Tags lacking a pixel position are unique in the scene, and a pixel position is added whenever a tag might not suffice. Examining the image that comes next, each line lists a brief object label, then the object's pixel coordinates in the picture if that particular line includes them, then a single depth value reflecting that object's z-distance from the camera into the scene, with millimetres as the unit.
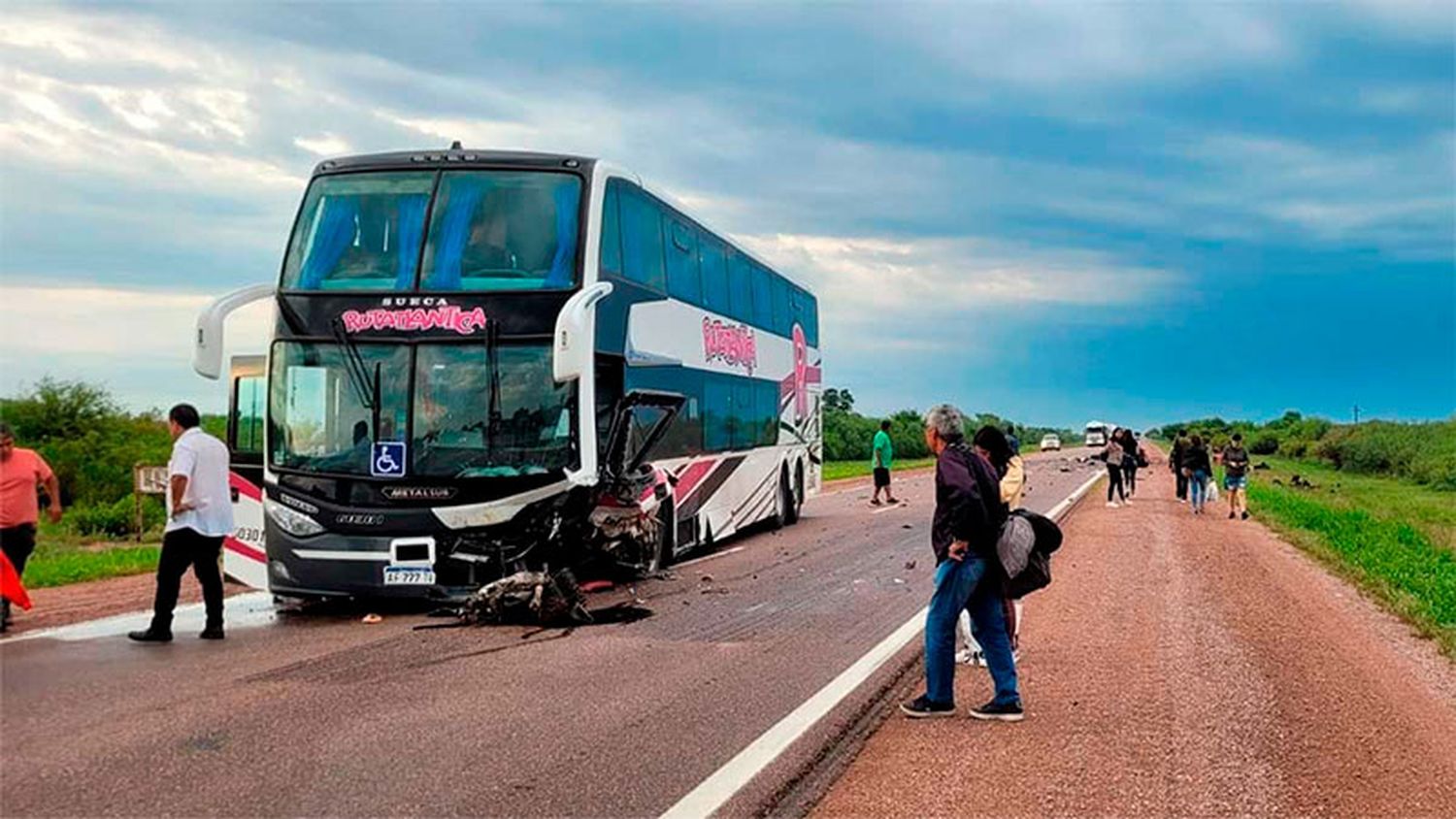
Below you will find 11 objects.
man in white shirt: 10039
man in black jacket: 7582
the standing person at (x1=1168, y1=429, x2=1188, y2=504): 31281
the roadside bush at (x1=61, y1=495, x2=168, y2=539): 29812
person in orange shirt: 10781
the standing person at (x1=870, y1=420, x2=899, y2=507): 30125
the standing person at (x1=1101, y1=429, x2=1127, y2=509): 30109
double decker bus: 11664
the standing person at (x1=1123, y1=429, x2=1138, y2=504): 31219
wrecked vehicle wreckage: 11305
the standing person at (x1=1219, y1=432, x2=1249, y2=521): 26328
